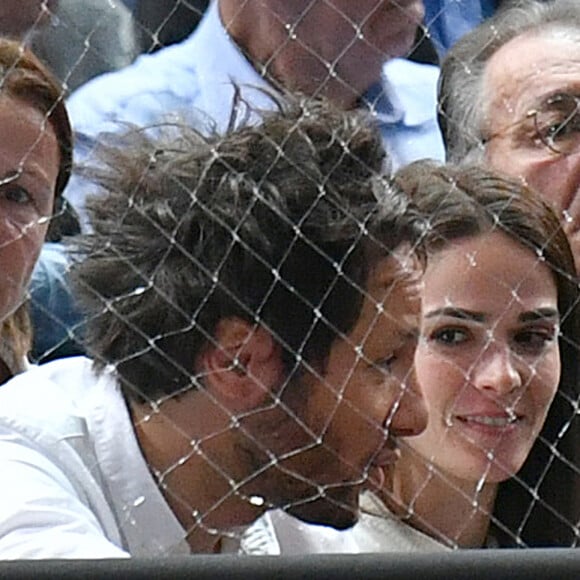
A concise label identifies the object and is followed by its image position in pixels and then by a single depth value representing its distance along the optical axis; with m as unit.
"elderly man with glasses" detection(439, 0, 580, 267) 9.67
